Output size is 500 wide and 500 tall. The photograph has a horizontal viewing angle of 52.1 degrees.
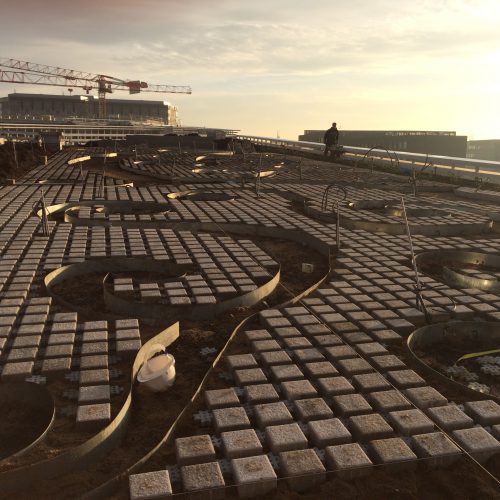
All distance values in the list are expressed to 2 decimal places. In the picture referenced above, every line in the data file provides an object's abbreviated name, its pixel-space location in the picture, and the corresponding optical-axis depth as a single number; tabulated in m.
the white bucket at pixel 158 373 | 5.68
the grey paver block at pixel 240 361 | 6.23
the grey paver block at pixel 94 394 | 5.34
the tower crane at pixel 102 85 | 128.40
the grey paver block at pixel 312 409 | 5.21
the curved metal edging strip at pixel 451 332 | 7.30
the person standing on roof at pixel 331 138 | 32.18
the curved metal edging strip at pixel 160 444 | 4.18
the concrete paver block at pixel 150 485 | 4.13
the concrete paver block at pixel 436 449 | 4.66
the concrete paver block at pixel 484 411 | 5.24
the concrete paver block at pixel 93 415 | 4.96
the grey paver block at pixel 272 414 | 5.09
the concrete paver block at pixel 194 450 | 4.59
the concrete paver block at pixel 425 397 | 5.51
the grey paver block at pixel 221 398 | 5.43
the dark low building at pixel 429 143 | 63.47
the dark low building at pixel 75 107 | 124.00
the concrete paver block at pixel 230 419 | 5.04
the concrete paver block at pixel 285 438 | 4.73
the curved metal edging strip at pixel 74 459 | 4.25
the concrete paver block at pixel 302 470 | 4.38
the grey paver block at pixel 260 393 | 5.50
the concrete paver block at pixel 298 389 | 5.59
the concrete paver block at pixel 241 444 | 4.64
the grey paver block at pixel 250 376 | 5.88
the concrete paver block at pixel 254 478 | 4.26
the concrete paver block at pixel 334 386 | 5.67
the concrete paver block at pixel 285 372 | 5.96
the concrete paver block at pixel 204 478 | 4.22
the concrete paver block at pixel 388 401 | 5.40
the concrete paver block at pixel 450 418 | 5.14
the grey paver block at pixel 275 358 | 6.32
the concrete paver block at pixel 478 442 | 4.74
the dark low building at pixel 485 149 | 66.26
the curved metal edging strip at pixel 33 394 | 5.45
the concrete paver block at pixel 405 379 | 5.89
